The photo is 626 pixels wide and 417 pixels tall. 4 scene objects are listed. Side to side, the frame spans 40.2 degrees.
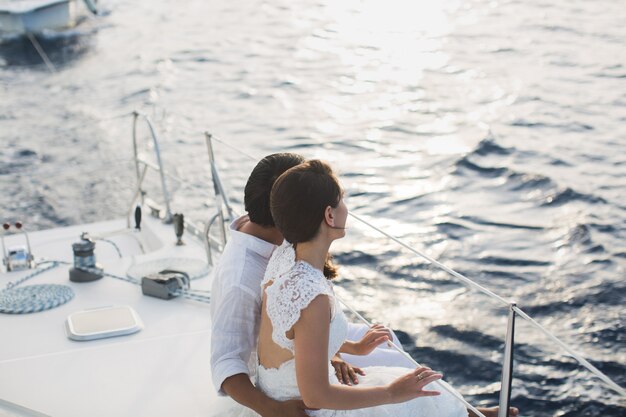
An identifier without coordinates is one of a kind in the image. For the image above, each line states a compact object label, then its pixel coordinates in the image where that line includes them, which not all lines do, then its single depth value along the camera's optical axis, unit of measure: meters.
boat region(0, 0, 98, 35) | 15.32
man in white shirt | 2.01
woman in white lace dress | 1.68
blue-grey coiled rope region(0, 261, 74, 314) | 3.20
